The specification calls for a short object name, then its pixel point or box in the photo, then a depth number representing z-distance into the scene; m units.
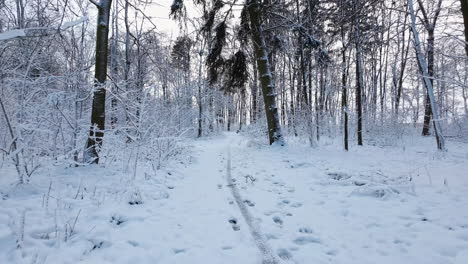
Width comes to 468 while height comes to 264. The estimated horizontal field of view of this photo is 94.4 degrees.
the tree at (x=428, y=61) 8.82
